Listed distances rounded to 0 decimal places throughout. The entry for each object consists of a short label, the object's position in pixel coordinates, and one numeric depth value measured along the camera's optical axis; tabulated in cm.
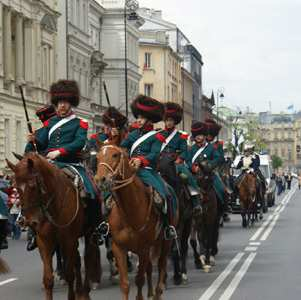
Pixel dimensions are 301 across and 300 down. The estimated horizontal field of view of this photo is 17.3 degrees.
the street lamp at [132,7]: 5224
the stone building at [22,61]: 4397
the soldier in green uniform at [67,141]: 1236
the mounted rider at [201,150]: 1728
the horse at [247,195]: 2970
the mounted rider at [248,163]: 3016
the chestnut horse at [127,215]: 1100
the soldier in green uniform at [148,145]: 1246
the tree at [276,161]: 18902
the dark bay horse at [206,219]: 1705
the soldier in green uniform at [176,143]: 1472
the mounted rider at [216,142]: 1764
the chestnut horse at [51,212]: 1098
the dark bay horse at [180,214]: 1453
